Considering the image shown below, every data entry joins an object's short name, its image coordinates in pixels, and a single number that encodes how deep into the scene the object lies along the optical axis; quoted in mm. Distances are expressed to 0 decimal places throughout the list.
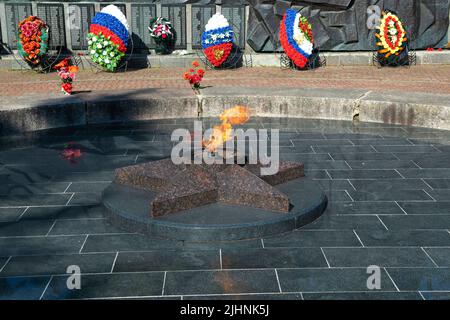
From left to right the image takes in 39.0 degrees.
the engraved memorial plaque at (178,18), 16656
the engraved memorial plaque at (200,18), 16703
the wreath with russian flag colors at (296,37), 15391
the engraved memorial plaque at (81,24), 16188
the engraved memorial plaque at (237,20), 16688
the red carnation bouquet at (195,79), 11150
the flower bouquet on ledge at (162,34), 16078
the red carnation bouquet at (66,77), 10992
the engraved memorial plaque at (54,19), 16000
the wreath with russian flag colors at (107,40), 15023
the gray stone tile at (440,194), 6758
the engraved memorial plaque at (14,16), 15969
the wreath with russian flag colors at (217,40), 15492
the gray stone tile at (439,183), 7154
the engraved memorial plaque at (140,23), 16562
